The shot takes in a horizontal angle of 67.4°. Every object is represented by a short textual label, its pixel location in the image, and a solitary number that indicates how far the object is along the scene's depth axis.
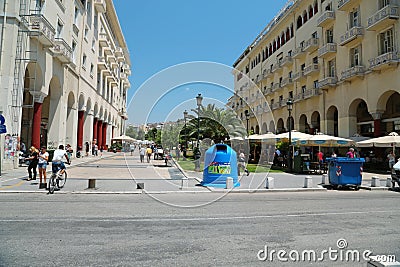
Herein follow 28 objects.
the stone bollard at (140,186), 12.66
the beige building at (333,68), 24.83
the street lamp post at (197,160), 21.56
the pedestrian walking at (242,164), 18.84
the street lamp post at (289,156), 22.10
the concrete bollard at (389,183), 15.01
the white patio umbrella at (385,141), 20.33
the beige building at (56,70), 17.91
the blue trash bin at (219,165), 13.58
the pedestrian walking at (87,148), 38.03
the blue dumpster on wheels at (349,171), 14.07
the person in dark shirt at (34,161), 13.90
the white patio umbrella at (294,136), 23.22
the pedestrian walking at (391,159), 20.70
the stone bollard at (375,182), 15.01
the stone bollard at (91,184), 12.51
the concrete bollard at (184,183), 13.36
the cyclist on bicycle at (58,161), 12.13
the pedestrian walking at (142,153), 30.06
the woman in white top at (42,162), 12.86
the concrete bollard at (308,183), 13.98
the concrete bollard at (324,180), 15.57
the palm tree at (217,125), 18.90
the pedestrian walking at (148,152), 29.44
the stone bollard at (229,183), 12.95
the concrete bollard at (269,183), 13.52
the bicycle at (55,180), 11.53
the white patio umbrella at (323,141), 22.00
